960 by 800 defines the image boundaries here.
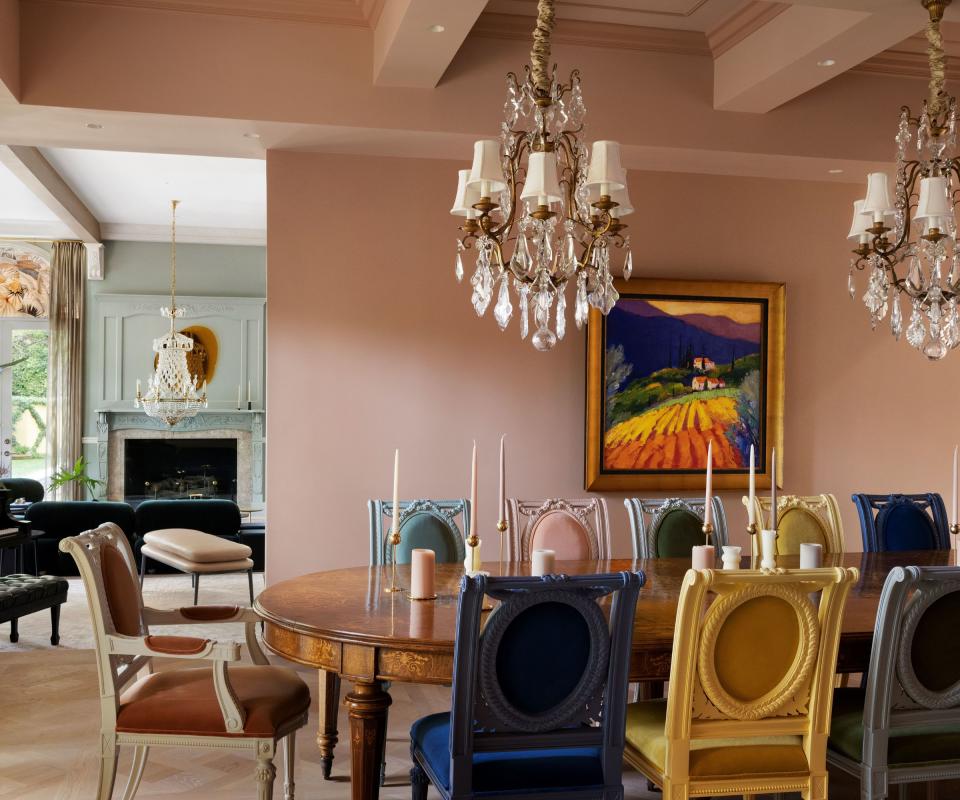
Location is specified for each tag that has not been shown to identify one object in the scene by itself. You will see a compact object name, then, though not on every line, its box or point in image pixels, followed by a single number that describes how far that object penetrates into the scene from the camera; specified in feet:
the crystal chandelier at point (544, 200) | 10.54
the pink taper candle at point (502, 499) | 10.03
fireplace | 35.68
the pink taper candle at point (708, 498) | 10.76
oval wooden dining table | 8.51
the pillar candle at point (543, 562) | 10.86
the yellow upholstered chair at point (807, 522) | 14.46
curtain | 34.42
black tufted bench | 17.57
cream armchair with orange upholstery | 9.14
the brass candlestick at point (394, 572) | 10.19
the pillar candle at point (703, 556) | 11.46
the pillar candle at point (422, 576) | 10.21
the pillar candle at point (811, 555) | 11.62
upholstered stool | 21.59
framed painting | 18.42
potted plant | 33.15
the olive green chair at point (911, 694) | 8.57
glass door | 35.06
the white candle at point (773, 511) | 9.75
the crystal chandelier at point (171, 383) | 31.99
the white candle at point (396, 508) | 10.15
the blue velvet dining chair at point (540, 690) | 7.77
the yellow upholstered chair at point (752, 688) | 8.10
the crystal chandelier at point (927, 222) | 12.47
